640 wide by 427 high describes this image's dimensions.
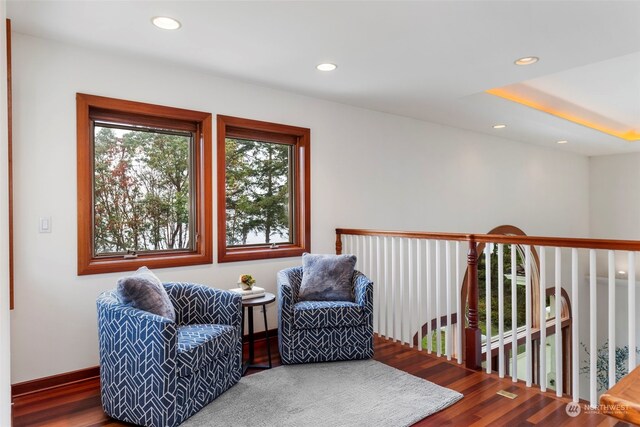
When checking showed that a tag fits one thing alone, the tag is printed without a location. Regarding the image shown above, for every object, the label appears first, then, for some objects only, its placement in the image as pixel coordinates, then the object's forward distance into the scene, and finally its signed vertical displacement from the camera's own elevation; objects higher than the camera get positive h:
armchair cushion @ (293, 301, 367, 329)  3.07 -0.80
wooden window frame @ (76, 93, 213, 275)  2.87 +0.27
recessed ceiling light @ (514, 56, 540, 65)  3.06 +1.20
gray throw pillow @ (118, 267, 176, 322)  2.34 -0.48
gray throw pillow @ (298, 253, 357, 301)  3.36 -0.56
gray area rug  2.31 -1.20
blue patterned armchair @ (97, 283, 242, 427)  2.15 -0.86
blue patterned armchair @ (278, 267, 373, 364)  3.08 -0.91
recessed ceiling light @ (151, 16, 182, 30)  2.45 +1.23
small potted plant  3.16 -0.55
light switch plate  2.71 -0.05
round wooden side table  2.96 -0.80
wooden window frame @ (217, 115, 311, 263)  3.54 +0.33
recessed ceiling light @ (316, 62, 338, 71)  3.21 +1.22
